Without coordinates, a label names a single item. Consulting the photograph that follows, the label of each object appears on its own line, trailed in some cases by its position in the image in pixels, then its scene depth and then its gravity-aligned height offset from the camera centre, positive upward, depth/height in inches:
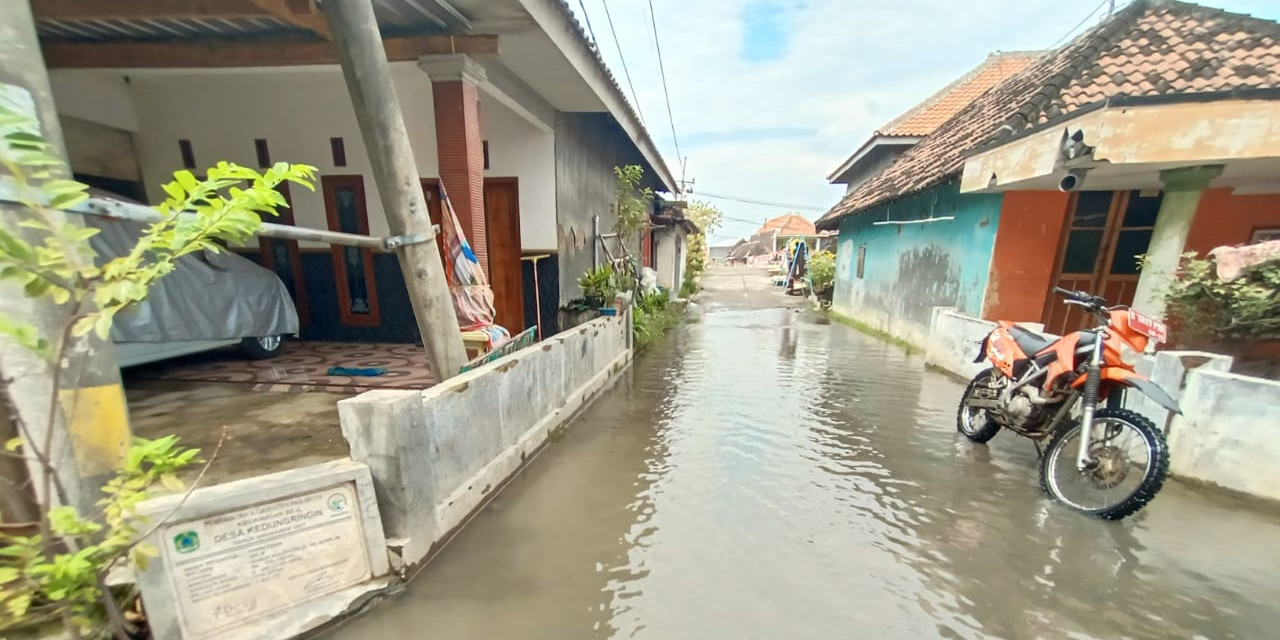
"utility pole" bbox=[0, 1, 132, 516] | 66.2 -23.2
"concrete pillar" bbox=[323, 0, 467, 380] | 109.6 +16.4
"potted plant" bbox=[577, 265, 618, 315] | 263.7 -29.7
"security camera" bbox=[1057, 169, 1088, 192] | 188.5 +28.0
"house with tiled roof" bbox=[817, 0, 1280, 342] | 156.5 +31.6
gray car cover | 170.2 -29.0
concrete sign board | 73.3 -54.9
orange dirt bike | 114.7 -44.2
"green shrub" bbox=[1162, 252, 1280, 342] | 145.9 -16.7
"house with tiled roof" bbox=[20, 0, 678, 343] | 155.6 +53.2
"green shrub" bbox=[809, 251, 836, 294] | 605.3 -37.9
